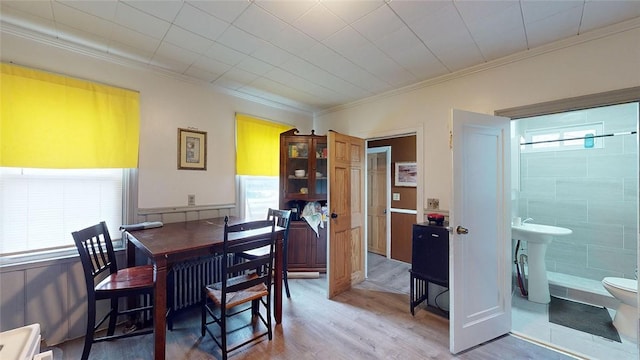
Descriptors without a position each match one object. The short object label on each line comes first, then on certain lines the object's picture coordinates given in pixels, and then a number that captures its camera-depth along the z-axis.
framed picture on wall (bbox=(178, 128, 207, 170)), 2.84
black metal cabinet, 2.44
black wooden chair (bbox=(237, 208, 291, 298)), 2.81
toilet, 2.13
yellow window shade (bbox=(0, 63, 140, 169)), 1.90
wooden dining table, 1.68
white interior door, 2.04
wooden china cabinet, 3.57
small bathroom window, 3.12
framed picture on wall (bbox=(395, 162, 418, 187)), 4.32
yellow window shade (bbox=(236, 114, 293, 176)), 3.35
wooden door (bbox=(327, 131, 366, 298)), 2.97
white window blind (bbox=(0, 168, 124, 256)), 1.96
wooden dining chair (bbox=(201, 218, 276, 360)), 1.85
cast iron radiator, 2.46
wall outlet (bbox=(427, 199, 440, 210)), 2.82
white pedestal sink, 2.83
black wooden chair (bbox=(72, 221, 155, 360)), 1.77
